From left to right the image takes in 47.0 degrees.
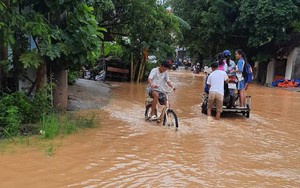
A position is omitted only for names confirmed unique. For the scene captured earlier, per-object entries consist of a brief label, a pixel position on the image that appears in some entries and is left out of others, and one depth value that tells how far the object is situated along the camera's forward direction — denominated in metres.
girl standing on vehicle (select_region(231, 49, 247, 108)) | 9.82
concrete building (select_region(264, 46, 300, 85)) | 24.00
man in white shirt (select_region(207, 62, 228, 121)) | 8.95
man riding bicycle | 8.23
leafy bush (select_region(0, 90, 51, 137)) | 6.52
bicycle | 8.00
